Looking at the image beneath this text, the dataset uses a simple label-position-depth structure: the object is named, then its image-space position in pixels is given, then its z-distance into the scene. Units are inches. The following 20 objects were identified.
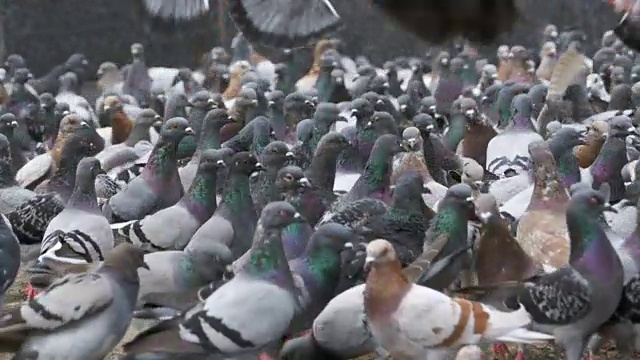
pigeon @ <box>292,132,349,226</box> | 492.7
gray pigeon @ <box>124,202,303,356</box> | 324.5
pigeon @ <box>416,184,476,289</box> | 397.7
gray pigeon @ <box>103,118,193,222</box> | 537.3
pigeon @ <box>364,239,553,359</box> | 323.3
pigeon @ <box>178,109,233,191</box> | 621.3
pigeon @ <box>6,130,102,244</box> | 512.1
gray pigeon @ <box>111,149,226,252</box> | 462.9
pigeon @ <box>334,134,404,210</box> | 503.8
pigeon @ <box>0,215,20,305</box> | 412.5
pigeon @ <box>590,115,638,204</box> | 522.3
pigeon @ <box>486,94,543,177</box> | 597.0
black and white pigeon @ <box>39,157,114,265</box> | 438.0
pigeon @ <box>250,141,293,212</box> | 510.4
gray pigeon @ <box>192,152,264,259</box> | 458.9
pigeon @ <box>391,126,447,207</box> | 518.0
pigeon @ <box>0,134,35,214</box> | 572.4
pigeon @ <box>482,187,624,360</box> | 333.1
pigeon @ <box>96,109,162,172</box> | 686.5
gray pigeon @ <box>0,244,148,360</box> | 331.0
